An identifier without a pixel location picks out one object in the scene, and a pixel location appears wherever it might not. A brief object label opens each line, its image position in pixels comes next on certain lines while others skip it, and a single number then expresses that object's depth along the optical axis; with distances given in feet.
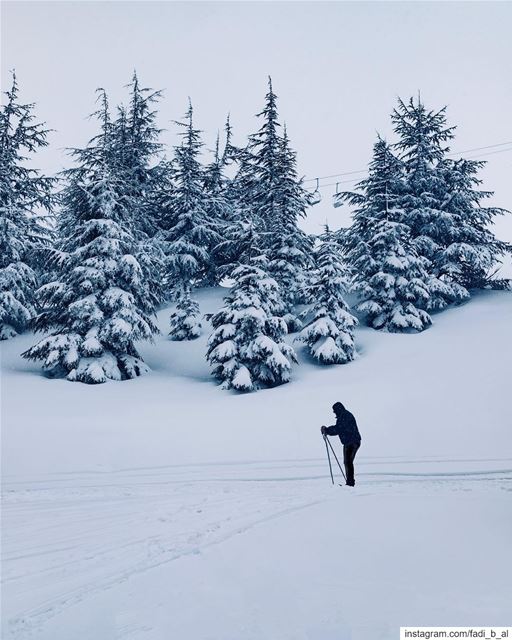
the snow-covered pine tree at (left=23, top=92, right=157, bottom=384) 63.41
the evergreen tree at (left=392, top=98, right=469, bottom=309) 91.15
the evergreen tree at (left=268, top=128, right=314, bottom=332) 86.84
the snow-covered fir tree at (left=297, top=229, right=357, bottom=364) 69.72
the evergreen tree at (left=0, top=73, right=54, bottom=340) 77.61
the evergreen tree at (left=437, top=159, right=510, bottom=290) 89.81
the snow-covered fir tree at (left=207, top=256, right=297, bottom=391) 62.59
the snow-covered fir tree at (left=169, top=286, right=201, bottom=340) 83.56
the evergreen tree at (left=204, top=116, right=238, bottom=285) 107.55
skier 31.92
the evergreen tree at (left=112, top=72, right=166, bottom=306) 105.09
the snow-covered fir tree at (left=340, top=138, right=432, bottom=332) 82.12
